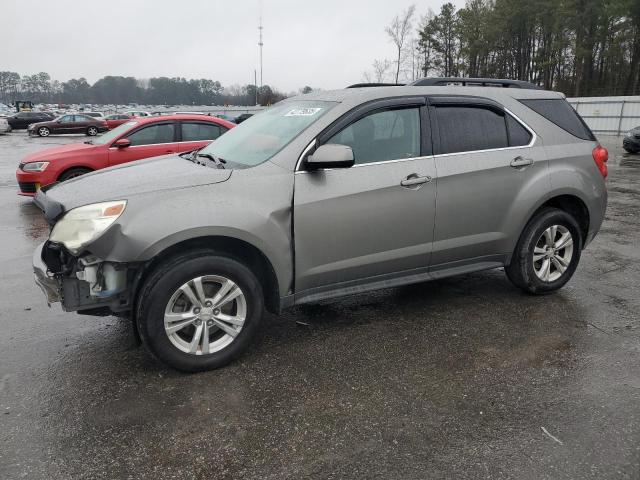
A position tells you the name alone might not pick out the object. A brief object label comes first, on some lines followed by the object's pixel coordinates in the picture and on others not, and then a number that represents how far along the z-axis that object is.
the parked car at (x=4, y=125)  34.50
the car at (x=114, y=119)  34.46
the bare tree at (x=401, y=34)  60.84
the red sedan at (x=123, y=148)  8.98
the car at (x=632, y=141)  20.17
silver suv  3.17
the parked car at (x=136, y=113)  41.53
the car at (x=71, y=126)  32.84
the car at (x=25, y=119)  40.56
